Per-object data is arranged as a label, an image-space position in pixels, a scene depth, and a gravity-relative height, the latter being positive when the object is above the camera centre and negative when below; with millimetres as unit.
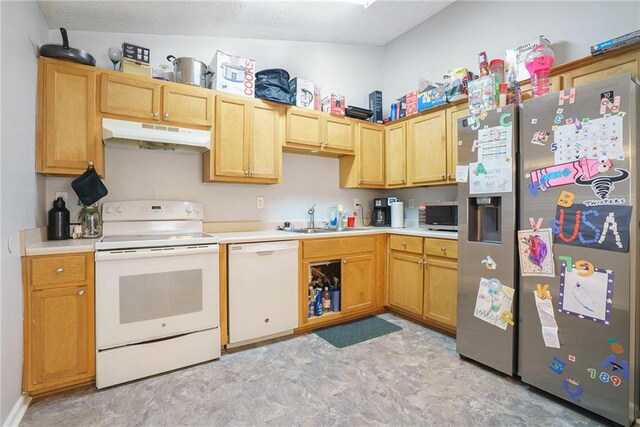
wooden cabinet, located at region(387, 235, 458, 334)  2580 -676
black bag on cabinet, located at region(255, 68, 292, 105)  2789 +1194
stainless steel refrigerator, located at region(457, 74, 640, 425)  1509 -258
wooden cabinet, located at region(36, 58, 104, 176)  2012 +638
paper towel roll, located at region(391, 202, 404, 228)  3461 -33
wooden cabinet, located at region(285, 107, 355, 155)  2998 +846
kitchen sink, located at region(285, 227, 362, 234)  3160 -217
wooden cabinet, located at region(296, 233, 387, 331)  2734 -629
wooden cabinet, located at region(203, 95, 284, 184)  2603 +630
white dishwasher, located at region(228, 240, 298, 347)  2371 -680
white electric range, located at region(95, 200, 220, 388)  1899 -632
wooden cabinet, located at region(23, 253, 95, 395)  1735 -711
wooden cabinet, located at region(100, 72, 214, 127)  2205 +883
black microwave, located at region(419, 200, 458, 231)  2822 -56
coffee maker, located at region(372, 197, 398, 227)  3719 -36
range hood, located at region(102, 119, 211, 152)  2131 +564
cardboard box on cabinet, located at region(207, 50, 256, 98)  2598 +1236
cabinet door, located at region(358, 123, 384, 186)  3463 +664
